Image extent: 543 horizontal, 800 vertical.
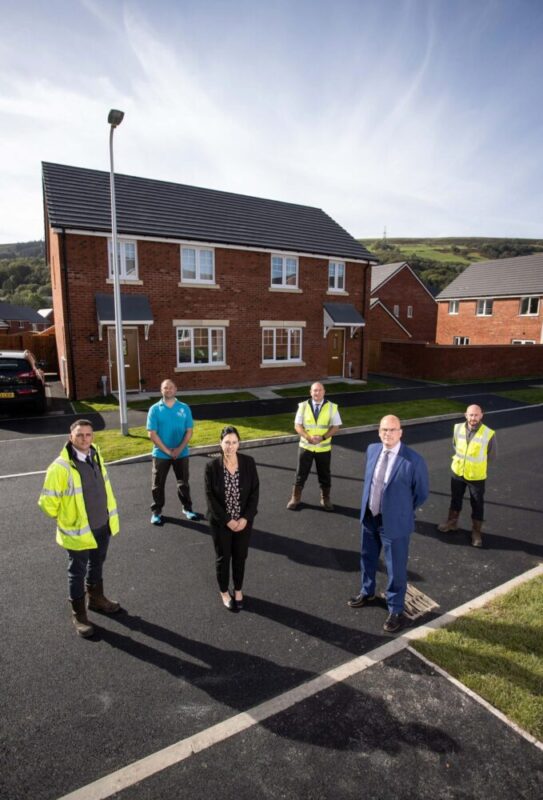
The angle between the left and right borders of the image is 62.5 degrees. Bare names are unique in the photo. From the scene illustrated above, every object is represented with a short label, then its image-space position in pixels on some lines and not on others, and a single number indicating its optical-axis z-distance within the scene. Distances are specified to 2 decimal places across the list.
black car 12.36
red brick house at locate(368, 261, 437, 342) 37.44
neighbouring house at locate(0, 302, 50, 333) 62.38
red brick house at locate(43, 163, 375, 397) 15.59
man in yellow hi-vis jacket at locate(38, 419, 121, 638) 3.87
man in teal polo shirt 6.13
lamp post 10.81
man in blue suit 4.12
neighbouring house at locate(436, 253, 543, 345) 31.84
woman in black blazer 4.26
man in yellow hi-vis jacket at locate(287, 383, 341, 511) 6.69
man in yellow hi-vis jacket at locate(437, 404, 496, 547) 5.90
